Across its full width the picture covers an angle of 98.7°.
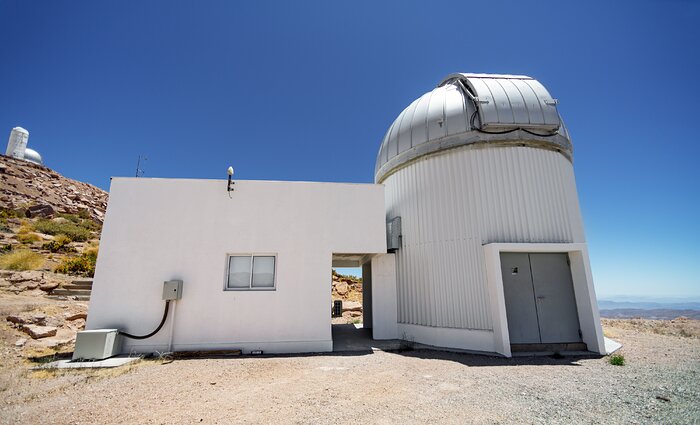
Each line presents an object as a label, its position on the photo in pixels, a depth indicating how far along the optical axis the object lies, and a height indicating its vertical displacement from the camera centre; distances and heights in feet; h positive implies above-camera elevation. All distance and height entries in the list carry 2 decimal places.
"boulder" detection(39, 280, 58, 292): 39.43 -0.63
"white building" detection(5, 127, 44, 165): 114.01 +51.05
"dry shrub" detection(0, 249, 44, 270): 45.75 +3.28
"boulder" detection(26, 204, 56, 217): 80.38 +18.77
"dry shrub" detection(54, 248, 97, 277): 48.47 +2.22
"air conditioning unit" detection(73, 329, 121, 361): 20.94 -4.44
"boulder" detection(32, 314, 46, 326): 27.68 -3.47
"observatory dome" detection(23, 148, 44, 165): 118.82 +49.17
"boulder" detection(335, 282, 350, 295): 73.06 -2.52
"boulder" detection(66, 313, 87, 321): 30.78 -3.61
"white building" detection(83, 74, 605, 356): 24.44 +2.48
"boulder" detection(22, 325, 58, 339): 25.36 -4.18
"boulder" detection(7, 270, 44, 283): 39.83 +0.58
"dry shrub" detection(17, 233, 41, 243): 58.95 +8.40
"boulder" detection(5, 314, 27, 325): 26.71 -3.28
